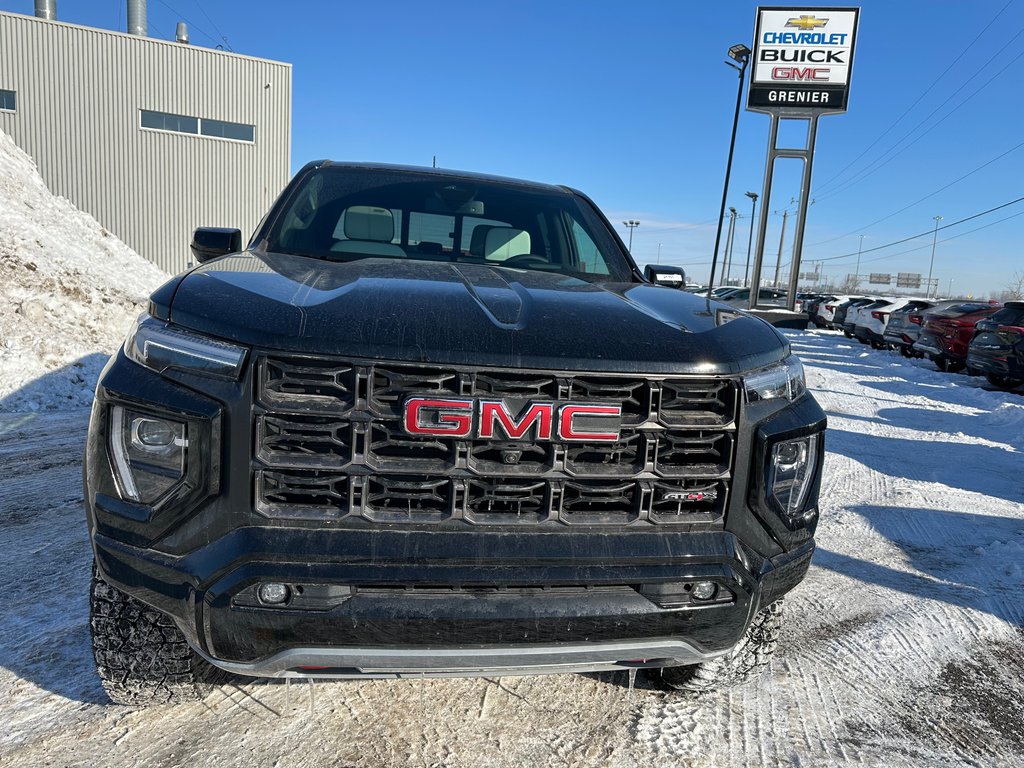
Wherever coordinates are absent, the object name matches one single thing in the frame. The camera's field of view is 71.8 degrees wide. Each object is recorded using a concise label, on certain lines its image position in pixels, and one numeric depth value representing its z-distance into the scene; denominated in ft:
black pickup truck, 5.60
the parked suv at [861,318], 75.61
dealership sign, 71.67
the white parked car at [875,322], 70.69
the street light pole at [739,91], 54.95
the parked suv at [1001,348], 38.37
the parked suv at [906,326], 57.72
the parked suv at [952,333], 47.75
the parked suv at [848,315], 80.47
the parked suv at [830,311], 101.16
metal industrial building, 71.51
